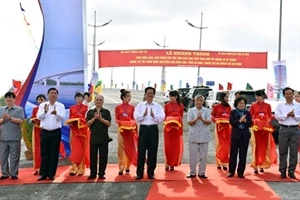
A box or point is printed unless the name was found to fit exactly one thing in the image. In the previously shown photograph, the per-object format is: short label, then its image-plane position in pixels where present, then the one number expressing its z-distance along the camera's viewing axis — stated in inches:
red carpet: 227.5
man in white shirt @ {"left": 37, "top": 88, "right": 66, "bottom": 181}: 265.9
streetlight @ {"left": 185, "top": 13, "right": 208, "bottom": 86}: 1396.4
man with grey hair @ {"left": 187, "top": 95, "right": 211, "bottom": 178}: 273.3
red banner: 956.6
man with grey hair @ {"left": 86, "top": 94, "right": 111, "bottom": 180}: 267.6
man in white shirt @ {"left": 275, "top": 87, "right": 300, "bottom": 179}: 271.1
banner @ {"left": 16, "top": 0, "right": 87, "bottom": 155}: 343.0
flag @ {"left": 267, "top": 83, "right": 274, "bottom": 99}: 764.6
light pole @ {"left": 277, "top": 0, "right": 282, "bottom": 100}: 817.5
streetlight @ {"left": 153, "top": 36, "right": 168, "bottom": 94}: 1941.3
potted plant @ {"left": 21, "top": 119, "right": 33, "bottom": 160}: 330.4
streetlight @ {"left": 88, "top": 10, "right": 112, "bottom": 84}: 1082.1
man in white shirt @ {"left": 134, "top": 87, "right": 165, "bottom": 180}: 270.1
